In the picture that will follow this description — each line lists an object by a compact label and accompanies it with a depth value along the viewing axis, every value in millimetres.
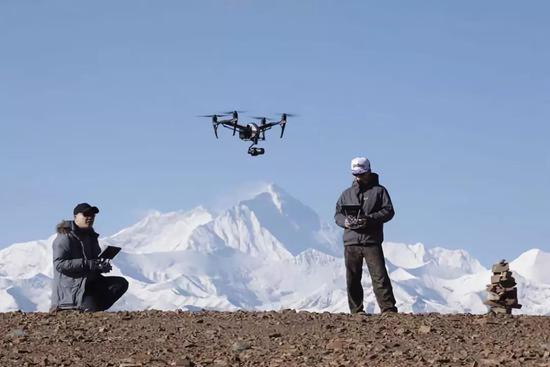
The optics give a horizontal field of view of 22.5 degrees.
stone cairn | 22469
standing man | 19891
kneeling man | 19375
